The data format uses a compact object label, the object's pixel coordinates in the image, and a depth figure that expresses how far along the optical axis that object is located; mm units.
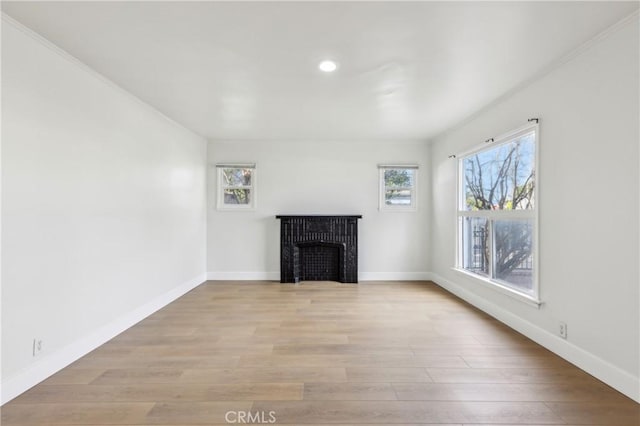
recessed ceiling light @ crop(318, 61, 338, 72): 2615
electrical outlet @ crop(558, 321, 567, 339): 2576
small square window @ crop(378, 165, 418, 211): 5656
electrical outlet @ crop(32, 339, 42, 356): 2174
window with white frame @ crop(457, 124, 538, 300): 3121
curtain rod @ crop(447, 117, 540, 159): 2888
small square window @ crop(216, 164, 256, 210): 5609
